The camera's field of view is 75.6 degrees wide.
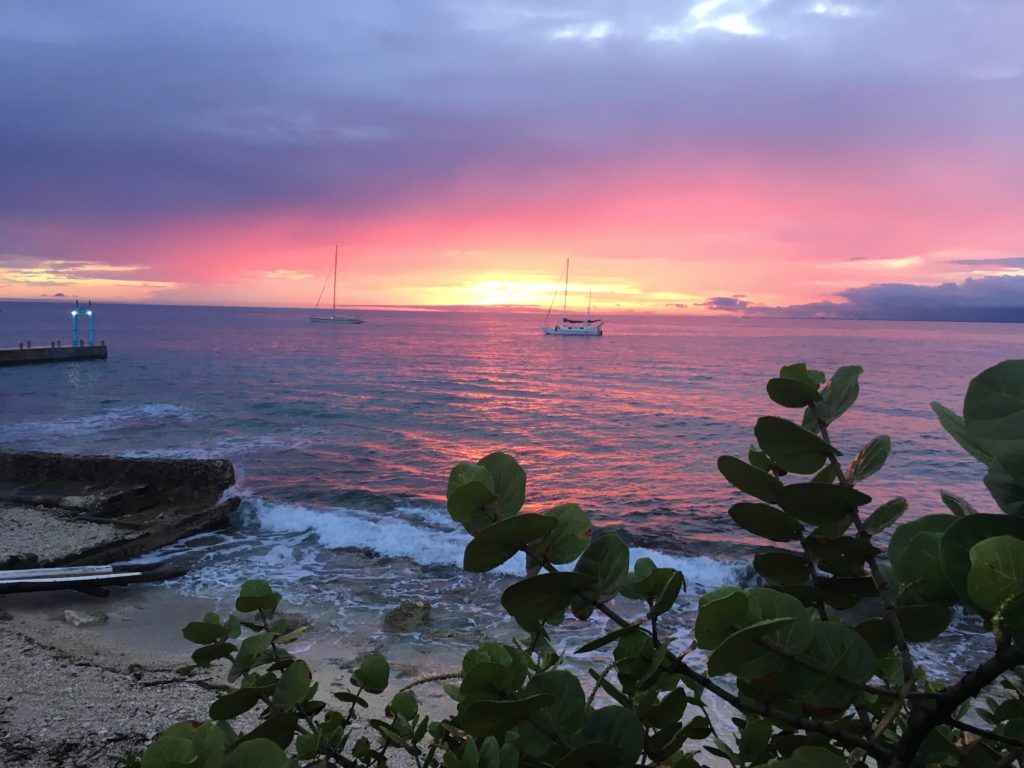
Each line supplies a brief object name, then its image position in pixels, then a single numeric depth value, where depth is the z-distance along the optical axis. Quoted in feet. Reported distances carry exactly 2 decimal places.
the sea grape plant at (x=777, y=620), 1.90
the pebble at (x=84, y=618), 31.94
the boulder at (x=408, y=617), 33.10
